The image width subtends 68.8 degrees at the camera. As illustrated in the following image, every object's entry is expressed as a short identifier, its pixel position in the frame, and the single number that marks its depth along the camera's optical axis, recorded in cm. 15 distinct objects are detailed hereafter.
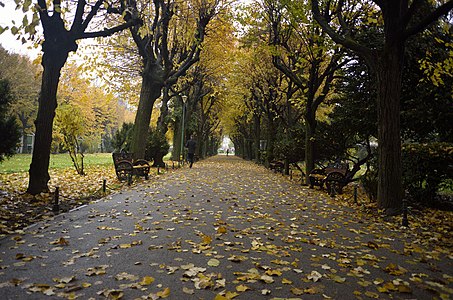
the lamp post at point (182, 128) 2645
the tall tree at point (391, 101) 774
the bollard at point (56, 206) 714
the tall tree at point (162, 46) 1394
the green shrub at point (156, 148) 2130
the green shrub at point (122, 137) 2979
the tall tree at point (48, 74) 870
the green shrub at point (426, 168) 848
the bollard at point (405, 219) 686
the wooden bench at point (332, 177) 1196
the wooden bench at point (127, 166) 1323
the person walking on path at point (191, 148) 2297
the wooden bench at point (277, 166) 2089
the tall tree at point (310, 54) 1258
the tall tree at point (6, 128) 980
